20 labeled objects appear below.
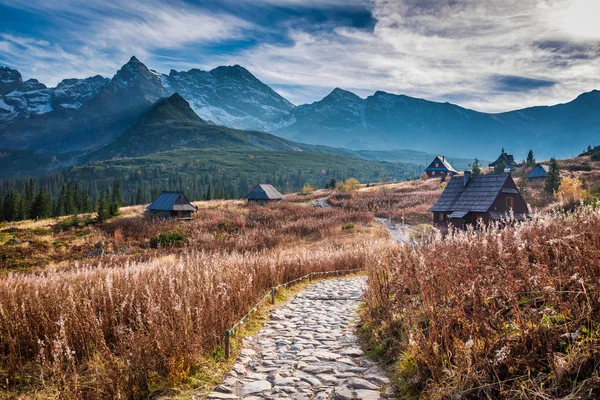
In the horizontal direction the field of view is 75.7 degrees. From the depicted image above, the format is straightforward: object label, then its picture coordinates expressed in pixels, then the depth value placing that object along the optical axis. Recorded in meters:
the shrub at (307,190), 93.27
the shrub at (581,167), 74.44
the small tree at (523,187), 60.62
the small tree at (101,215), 45.84
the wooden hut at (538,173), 79.00
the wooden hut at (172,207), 51.69
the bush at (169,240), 31.88
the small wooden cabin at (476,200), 38.84
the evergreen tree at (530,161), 93.19
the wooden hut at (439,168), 105.18
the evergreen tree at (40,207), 67.69
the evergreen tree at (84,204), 85.19
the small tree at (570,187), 37.65
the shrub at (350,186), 83.06
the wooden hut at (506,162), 99.93
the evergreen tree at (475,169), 81.56
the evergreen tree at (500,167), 93.92
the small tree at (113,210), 51.73
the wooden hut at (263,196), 67.06
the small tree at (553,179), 54.47
